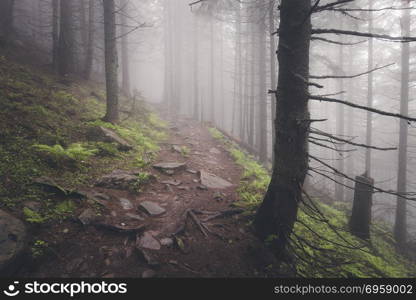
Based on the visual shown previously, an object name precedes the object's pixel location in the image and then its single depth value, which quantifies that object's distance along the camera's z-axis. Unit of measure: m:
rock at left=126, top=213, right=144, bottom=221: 4.36
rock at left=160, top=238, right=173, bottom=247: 3.77
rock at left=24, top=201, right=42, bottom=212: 3.65
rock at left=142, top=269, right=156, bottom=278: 3.08
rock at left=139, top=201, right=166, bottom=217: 4.66
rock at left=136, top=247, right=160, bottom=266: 3.29
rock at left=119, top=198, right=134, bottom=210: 4.68
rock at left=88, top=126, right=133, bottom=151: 7.47
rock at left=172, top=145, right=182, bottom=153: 9.46
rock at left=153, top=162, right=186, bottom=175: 6.94
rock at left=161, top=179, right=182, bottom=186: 6.20
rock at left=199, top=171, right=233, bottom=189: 6.43
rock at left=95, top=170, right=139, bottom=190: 5.25
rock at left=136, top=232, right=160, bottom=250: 3.63
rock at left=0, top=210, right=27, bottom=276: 2.68
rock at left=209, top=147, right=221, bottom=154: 10.55
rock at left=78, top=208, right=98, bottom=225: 3.83
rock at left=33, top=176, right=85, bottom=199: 4.22
